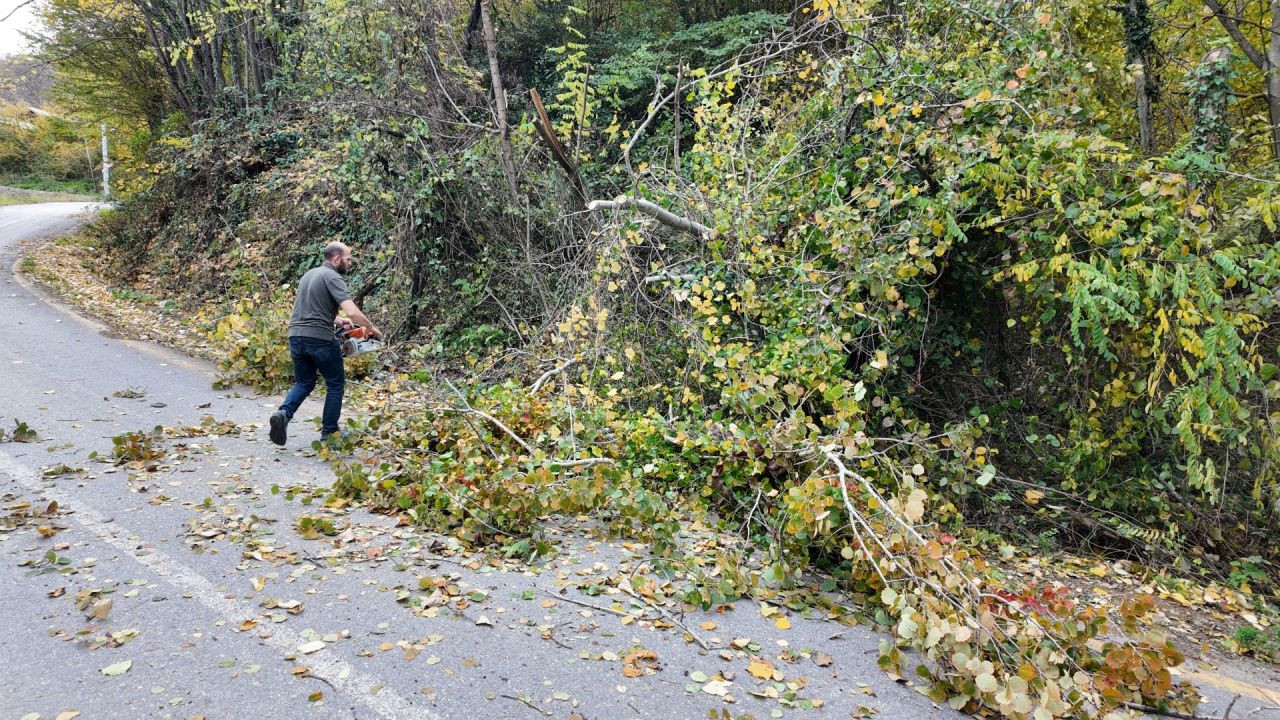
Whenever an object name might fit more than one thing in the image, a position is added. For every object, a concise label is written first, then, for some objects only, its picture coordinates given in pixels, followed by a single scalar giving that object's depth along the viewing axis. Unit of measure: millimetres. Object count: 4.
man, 6457
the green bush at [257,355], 8703
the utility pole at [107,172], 23922
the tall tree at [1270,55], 6418
